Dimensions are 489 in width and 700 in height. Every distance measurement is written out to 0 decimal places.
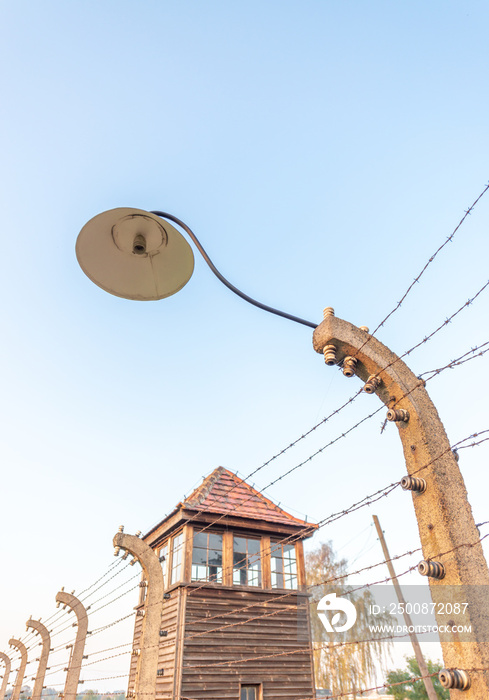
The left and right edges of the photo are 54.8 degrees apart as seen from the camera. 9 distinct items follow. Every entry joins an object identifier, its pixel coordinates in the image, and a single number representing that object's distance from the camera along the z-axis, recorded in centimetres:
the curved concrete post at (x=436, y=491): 261
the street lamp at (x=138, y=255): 401
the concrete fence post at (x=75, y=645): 890
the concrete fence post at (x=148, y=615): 552
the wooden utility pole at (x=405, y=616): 1616
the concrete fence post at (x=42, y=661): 1166
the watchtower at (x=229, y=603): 1107
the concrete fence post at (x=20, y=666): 1441
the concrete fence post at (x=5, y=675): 1758
